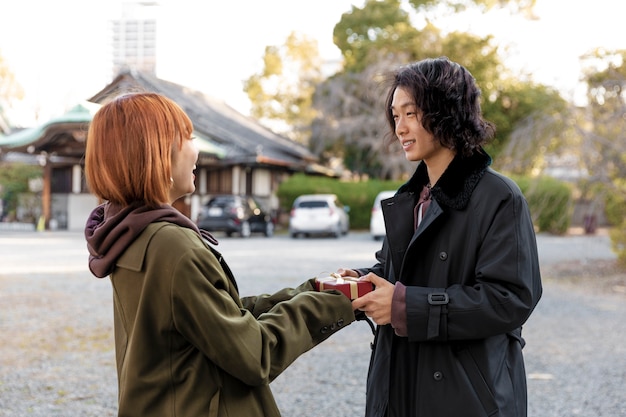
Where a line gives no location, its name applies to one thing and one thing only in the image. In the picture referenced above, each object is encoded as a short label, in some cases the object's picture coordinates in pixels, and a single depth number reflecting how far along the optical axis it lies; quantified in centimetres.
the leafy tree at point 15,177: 2825
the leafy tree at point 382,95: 2753
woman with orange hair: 151
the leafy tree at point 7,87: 3856
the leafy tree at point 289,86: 3781
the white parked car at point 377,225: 1939
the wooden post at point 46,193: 2592
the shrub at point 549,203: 1169
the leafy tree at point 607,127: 1074
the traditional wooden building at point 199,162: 2456
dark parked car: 2075
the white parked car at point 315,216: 2109
